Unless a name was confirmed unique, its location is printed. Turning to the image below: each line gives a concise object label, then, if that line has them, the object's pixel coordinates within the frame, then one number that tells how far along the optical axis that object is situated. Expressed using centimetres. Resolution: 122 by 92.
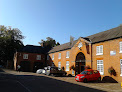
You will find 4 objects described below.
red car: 1250
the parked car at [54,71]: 1880
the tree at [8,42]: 3619
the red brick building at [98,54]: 1324
